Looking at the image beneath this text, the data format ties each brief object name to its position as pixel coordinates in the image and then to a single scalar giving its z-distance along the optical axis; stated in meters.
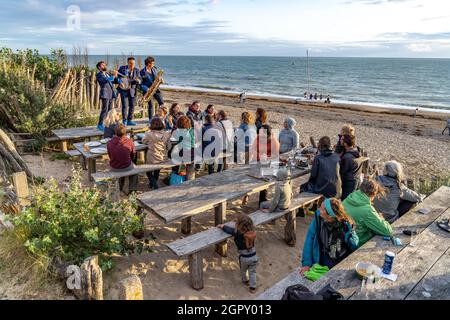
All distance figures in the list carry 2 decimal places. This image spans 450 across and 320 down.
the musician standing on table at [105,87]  8.59
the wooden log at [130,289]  2.96
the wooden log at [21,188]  4.75
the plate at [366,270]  2.95
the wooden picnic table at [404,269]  2.87
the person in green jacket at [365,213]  3.83
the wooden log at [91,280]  3.41
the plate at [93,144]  7.12
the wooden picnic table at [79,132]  8.33
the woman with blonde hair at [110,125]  7.46
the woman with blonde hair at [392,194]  4.84
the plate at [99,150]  6.75
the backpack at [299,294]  2.54
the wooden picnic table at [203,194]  4.86
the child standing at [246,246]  4.39
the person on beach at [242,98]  26.60
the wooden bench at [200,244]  4.33
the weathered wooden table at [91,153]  6.71
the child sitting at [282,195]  5.15
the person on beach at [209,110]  8.37
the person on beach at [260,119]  7.48
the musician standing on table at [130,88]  8.94
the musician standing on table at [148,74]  9.12
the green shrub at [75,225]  4.04
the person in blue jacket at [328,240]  3.58
